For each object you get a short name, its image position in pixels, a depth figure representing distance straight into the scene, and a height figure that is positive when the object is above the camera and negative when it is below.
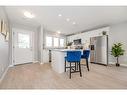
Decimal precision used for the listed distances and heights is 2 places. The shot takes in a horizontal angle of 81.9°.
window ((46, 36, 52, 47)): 5.63 +0.39
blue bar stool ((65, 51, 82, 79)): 2.51 -0.35
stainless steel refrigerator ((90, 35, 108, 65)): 4.21 -0.22
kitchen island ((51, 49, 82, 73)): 2.93 -0.58
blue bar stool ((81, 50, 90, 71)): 3.19 -0.35
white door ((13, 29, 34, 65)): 4.07 +0.01
